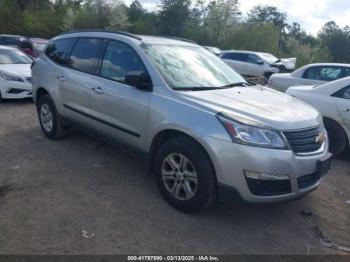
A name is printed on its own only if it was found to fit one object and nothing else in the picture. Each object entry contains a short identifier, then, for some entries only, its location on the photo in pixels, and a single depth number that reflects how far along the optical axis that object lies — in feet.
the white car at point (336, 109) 19.61
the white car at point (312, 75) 30.99
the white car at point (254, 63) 59.77
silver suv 11.55
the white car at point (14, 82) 30.42
